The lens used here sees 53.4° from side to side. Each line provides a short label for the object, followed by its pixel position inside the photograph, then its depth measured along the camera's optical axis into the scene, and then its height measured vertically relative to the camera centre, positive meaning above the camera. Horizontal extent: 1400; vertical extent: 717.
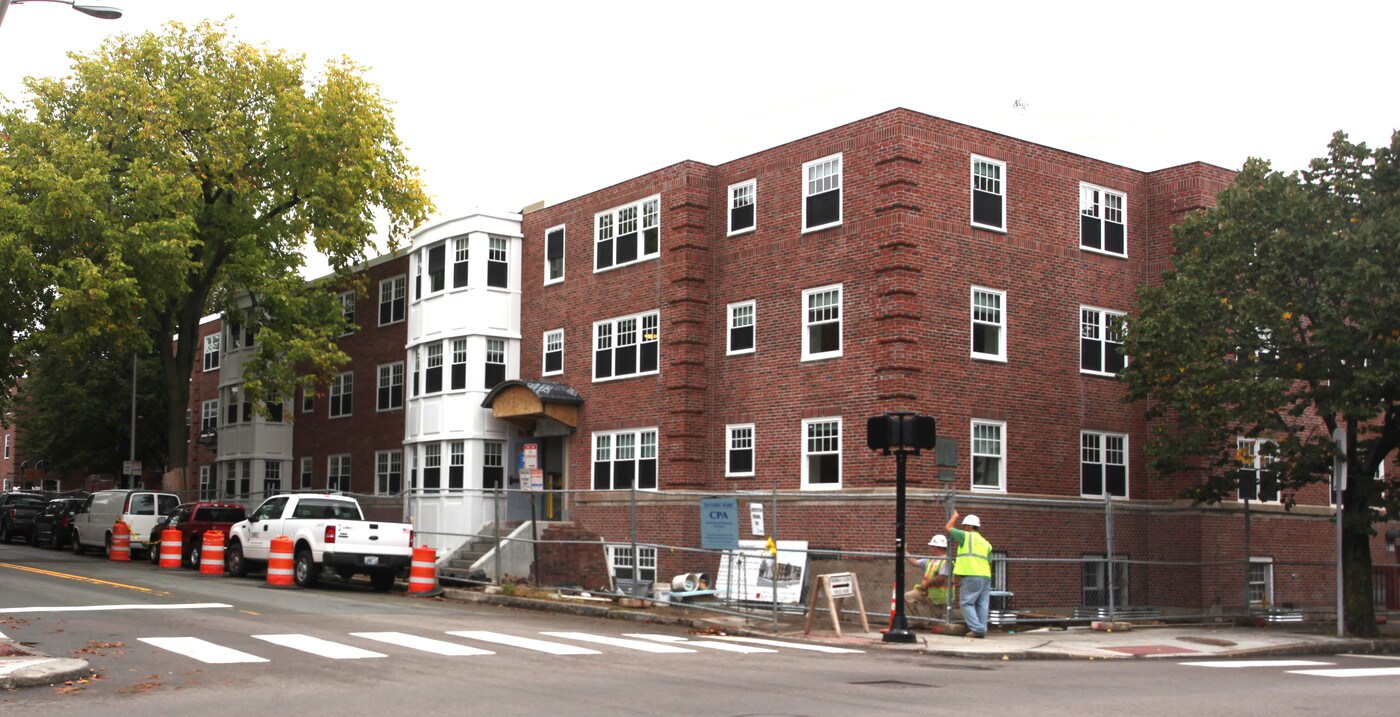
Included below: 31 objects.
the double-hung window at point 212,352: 54.38 +4.88
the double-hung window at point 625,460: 32.22 +0.47
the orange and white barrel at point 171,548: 33.12 -1.73
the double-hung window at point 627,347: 32.28 +3.16
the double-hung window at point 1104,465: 29.23 +0.40
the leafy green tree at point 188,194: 35.69 +7.69
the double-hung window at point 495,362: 36.72 +3.08
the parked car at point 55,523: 42.76 -1.50
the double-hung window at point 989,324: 27.77 +3.17
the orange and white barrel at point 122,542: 37.50 -1.78
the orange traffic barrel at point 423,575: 25.64 -1.78
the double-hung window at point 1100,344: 29.61 +2.99
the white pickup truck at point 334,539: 26.23 -1.18
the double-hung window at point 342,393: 44.06 +2.67
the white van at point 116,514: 38.09 -1.08
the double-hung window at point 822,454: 27.81 +0.55
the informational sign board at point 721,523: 22.12 -0.68
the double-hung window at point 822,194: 28.41 +5.93
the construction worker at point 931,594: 20.81 -1.68
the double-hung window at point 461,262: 37.06 +5.76
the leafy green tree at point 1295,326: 21.33 +2.58
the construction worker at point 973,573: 19.47 -1.26
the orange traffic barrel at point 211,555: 30.95 -1.75
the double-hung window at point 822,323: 28.11 +3.22
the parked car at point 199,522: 33.47 -1.10
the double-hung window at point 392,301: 41.72 +5.33
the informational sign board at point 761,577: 22.39 -1.62
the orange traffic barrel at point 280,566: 26.52 -1.69
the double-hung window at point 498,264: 36.91 +5.69
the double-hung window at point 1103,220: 29.83 +5.68
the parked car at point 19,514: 46.94 -1.32
